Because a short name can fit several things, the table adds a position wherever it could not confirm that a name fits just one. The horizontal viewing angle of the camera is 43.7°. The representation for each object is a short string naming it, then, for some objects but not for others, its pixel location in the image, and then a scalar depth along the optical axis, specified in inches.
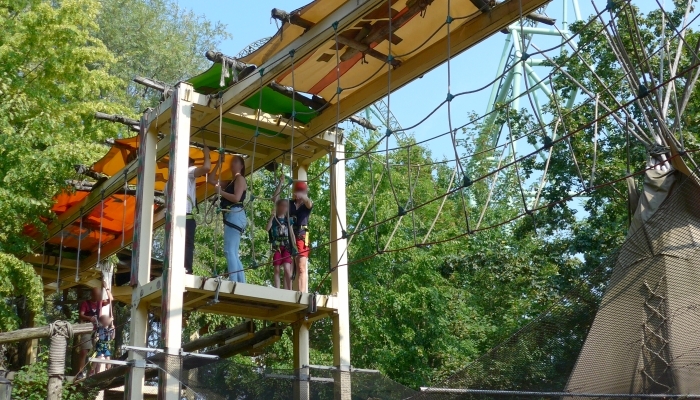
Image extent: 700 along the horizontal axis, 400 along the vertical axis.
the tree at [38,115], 399.5
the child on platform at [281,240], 337.1
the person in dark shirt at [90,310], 449.7
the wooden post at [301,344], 342.3
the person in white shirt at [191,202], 328.5
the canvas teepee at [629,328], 219.9
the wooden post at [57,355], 285.9
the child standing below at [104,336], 429.4
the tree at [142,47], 864.9
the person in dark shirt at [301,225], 342.6
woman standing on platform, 327.3
